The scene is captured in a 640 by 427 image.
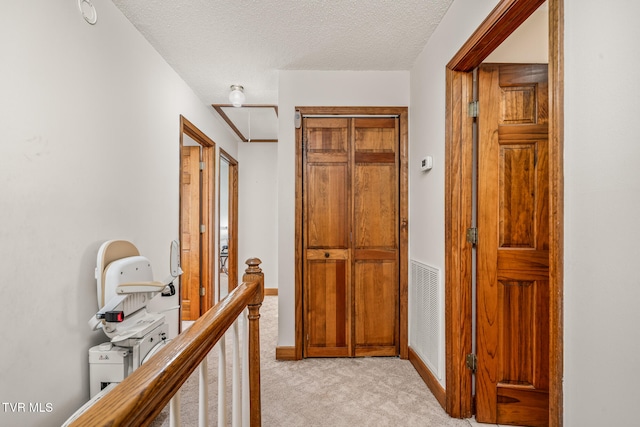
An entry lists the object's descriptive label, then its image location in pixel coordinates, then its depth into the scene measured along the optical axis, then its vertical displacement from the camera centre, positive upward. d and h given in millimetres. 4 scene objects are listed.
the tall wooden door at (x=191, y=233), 3932 -250
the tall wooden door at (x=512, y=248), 1881 -204
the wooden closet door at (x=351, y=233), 2852 -180
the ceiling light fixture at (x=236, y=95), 3164 +1124
